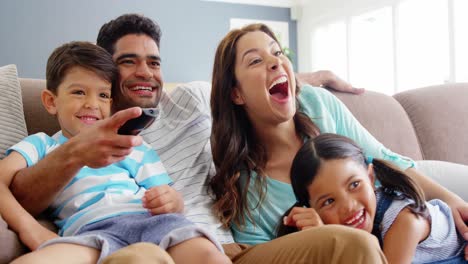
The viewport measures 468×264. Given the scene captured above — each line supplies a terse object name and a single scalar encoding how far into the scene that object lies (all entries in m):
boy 0.99
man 1.02
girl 1.12
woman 1.36
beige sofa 1.99
